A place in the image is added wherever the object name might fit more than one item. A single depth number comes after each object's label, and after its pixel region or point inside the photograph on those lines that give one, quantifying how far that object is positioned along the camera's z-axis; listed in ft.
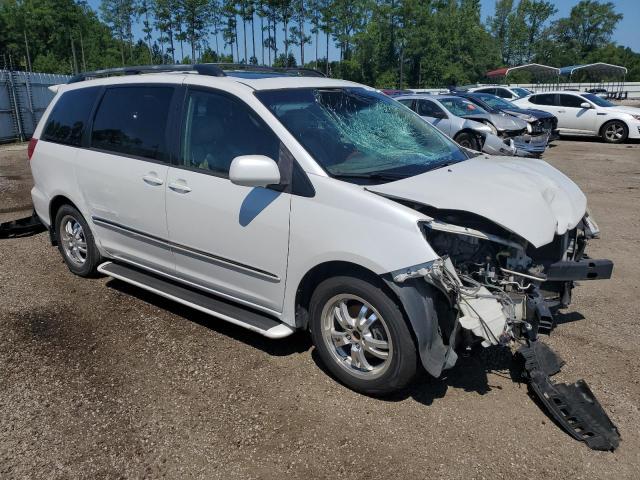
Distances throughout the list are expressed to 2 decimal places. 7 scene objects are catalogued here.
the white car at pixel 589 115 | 57.47
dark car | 51.65
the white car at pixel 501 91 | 80.00
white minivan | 10.24
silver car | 44.55
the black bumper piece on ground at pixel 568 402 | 9.70
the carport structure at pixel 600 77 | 144.07
